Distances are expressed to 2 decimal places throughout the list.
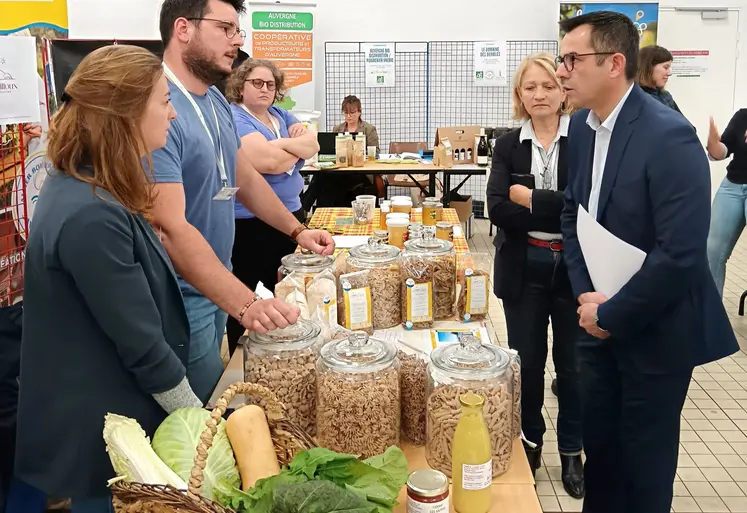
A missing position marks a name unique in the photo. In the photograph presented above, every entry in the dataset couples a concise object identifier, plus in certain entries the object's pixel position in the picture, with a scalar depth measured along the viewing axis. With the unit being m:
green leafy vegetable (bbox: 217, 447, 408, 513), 1.02
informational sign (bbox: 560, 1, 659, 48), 7.41
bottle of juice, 1.24
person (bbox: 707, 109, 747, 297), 4.07
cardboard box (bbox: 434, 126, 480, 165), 6.42
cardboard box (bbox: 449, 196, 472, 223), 6.66
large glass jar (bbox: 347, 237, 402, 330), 1.94
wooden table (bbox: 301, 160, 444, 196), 5.99
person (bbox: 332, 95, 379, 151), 6.83
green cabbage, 1.18
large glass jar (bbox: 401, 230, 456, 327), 1.95
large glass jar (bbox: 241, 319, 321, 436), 1.50
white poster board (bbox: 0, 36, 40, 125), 2.33
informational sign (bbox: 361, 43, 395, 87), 7.84
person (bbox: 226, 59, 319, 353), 3.18
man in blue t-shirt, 1.80
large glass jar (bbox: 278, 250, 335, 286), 2.01
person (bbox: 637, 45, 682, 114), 3.78
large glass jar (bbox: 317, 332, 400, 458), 1.39
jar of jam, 1.15
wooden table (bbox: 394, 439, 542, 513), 1.31
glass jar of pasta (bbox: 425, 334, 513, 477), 1.35
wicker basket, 1.02
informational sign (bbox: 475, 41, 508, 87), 7.77
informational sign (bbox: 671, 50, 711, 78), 7.77
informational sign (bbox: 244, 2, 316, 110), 7.44
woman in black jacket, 2.53
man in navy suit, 1.76
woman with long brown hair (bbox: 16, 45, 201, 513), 1.33
